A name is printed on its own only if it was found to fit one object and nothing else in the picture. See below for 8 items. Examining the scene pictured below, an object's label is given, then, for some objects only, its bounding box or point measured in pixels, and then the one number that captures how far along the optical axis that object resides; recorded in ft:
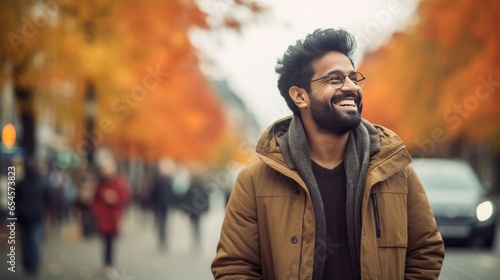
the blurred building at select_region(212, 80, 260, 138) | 450.30
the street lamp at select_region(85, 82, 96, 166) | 68.74
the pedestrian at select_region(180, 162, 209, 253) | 50.96
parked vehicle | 44.78
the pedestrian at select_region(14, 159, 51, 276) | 38.06
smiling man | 10.25
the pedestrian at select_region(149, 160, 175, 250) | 52.60
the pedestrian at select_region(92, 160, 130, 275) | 39.47
